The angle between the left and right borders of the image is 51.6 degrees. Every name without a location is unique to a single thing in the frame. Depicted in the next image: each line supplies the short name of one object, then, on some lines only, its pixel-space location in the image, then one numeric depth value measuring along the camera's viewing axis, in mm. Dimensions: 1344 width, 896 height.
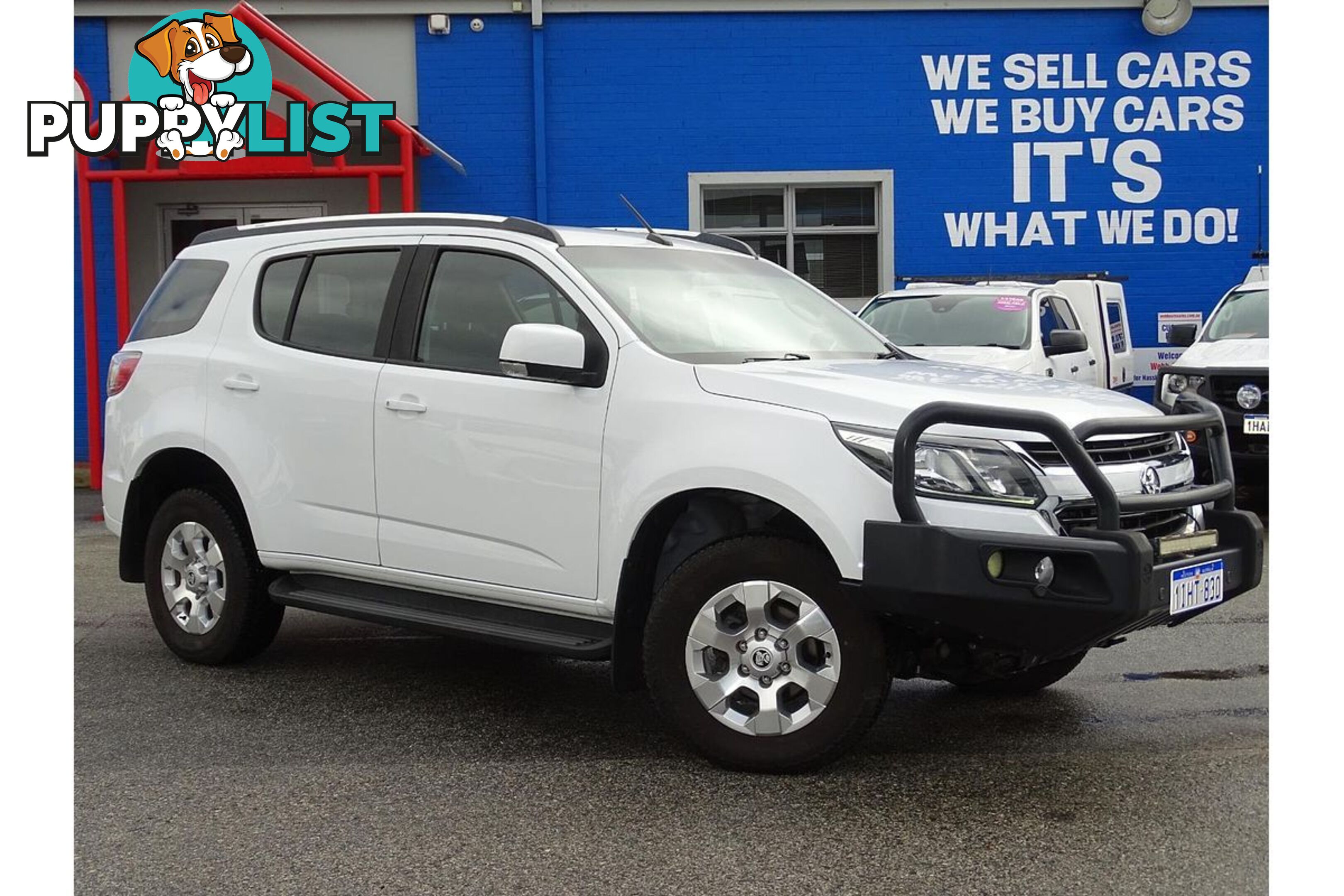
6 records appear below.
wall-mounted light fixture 15273
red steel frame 13766
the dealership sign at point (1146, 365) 15562
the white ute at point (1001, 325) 11047
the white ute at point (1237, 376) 10508
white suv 4207
